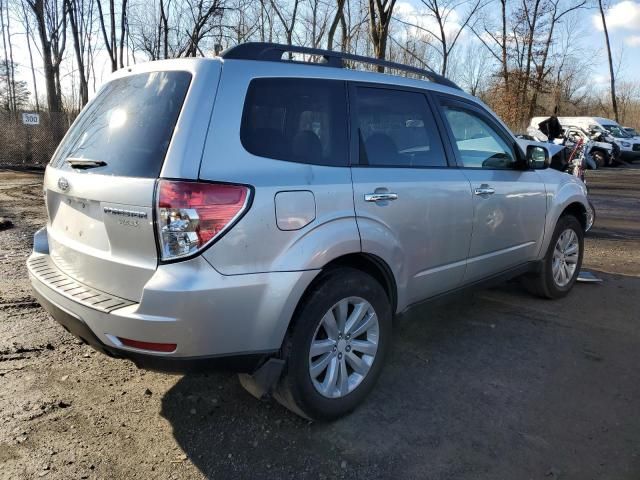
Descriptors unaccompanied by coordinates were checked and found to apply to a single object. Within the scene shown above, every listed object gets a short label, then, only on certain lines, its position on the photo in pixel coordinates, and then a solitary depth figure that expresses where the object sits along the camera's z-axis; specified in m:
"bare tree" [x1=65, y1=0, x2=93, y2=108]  24.17
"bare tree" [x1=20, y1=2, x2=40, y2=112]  27.23
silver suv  2.27
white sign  17.22
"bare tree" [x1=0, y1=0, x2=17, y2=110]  29.69
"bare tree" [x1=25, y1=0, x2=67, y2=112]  23.84
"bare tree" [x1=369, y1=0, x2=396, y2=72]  16.50
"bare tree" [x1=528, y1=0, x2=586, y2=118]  33.88
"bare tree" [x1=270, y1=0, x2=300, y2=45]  24.40
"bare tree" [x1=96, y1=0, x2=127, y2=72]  22.31
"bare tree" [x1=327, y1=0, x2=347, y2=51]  20.03
